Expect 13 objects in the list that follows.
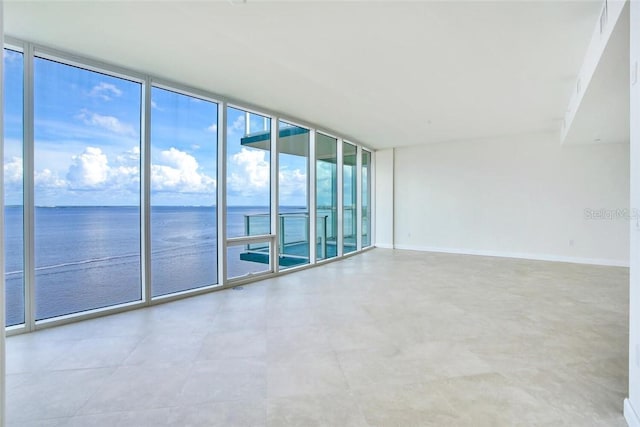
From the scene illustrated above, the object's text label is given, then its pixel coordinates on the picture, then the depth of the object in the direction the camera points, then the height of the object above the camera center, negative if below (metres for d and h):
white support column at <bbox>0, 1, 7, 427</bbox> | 1.45 -0.34
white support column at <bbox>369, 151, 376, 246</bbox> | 9.36 +0.51
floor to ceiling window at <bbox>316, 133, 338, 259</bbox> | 6.98 +0.42
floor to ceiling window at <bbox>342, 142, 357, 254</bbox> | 7.87 +0.44
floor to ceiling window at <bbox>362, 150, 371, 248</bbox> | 8.97 +0.46
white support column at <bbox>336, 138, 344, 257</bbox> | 7.60 +0.27
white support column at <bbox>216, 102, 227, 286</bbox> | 4.84 +0.45
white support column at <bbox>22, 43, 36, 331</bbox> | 3.21 +0.31
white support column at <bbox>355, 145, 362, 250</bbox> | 8.40 +0.46
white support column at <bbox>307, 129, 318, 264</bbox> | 6.58 +0.57
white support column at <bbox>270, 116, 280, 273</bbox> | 5.70 +0.39
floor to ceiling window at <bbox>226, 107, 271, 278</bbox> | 5.09 +0.45
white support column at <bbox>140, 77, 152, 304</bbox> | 4.00 +0.41
